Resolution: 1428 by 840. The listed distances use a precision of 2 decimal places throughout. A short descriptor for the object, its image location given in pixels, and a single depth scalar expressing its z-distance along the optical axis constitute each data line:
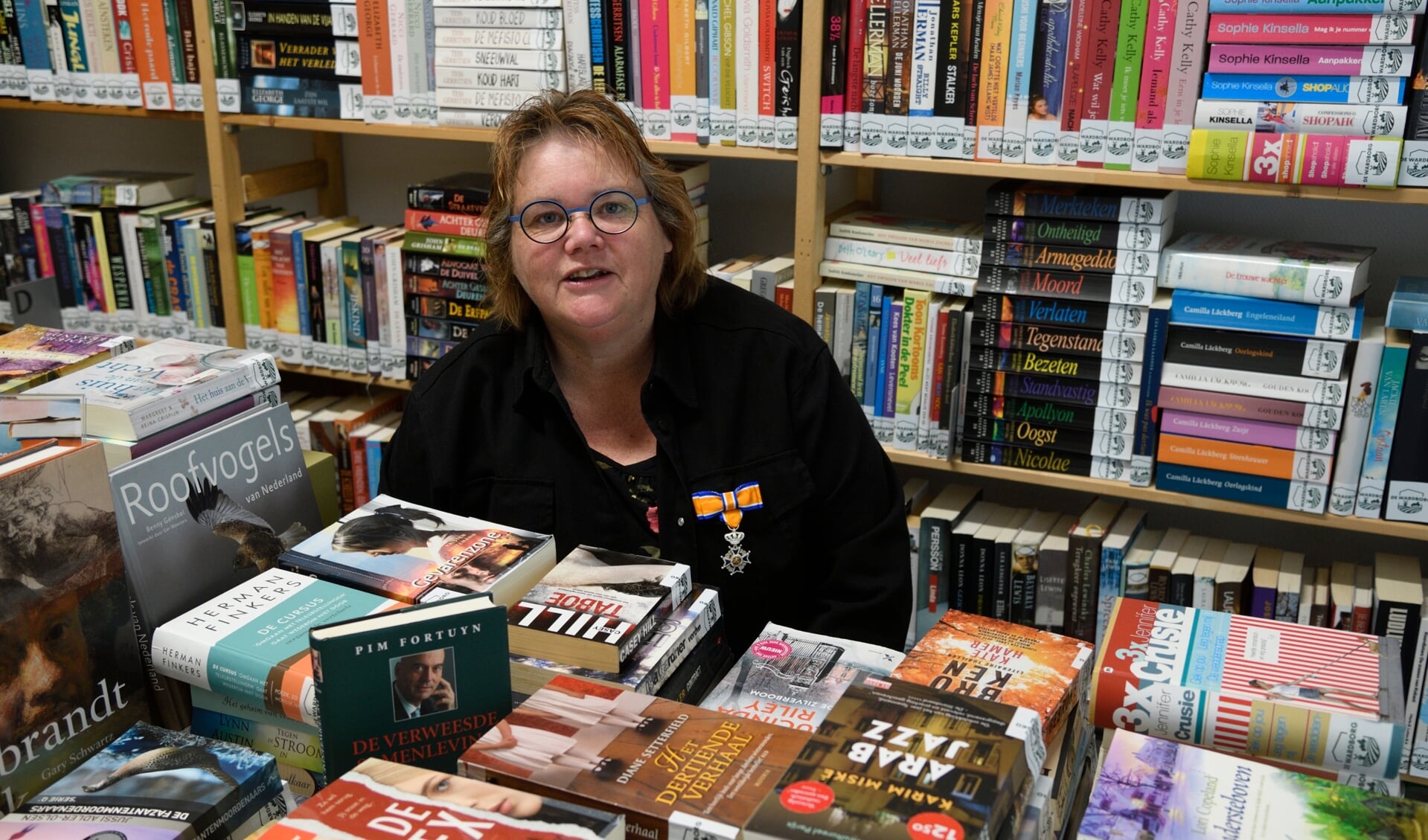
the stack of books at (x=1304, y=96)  1.83
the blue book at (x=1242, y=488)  2.08
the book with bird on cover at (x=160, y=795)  0.95
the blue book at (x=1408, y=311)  1.95
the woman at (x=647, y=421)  1.66
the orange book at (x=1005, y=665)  1.08
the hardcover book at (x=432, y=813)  0.87
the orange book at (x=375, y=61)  2.49
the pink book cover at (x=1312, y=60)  1.82
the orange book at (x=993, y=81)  2.06
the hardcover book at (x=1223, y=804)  0.89
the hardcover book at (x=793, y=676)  1.10
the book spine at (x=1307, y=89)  1.84
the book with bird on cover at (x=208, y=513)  1.25
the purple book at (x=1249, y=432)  2.05
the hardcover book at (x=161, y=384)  1.34
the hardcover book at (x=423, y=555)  1.20
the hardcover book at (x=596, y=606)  1.11
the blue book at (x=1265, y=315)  1.97
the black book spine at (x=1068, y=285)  2.10
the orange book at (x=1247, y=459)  2.06
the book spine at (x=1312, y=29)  1.80
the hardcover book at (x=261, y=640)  1.09
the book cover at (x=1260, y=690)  1.00
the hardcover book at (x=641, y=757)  0.89
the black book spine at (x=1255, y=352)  2.00
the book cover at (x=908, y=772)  0.84
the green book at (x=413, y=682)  0.99
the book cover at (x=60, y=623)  1.04
